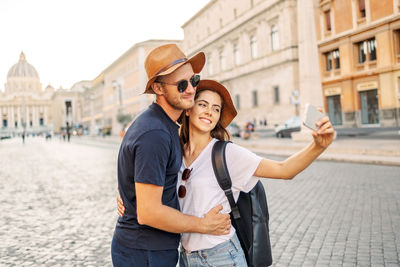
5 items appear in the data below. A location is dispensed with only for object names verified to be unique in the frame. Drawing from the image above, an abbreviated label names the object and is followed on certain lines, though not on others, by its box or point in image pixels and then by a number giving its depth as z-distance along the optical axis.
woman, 1.93
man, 1.67
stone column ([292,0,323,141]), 17.62
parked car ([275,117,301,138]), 26.20
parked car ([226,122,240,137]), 30.17
